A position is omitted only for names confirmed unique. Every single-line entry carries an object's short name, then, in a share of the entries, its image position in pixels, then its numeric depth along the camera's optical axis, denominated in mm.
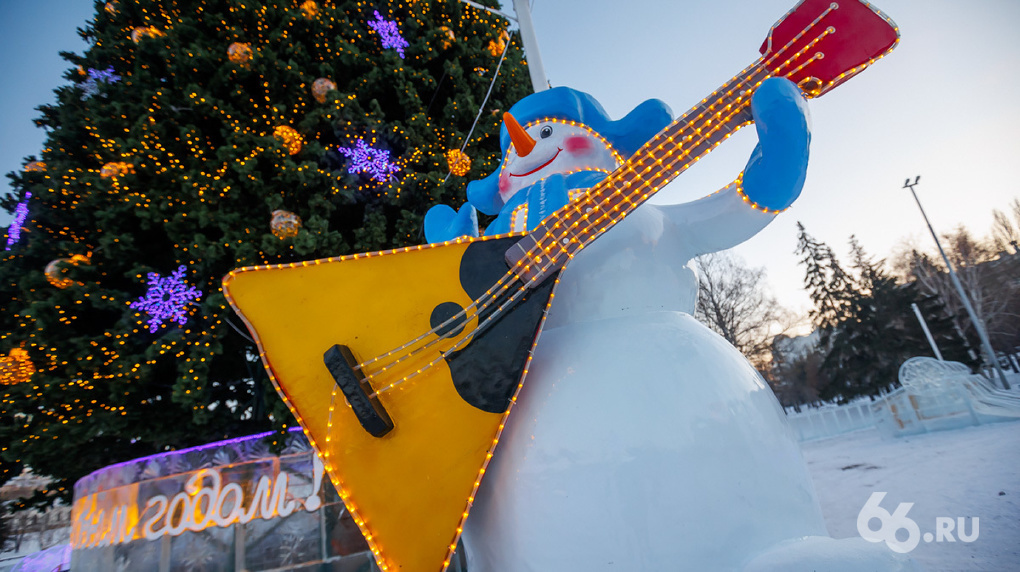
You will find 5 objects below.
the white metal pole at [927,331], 16438
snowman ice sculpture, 1210
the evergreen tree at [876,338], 18406
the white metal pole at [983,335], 14639
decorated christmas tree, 3729
